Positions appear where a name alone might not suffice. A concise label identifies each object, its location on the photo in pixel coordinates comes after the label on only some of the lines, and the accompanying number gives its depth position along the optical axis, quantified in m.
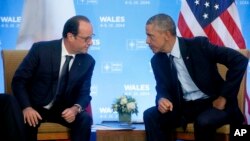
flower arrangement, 8.33
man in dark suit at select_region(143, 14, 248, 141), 7.09
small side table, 7.82
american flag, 9.33
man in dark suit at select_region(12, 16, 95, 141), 7.34
